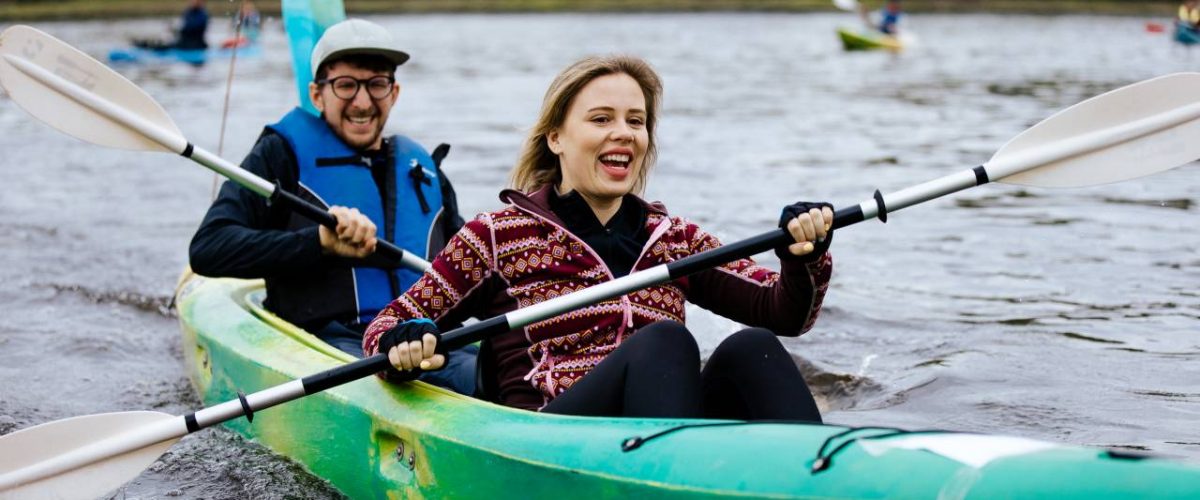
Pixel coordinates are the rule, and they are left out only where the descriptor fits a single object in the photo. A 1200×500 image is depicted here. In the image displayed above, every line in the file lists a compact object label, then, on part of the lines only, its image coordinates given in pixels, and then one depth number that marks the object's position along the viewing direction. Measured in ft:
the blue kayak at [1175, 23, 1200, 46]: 83.10
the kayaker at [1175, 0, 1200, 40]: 83.35
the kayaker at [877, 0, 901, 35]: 97.66
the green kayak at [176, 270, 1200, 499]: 7.93
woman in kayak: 10.66
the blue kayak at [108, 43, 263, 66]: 75.00
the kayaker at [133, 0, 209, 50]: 76.59
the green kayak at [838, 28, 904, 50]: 93.50
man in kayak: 14.15
